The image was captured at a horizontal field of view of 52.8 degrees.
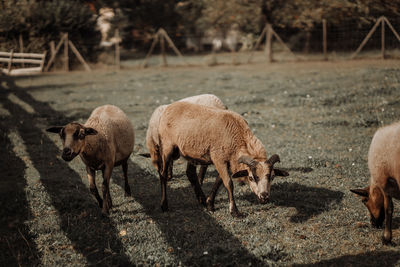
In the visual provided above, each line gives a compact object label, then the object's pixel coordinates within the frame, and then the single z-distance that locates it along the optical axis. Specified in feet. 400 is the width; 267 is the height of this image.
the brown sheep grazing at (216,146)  19.12
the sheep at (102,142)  20.48
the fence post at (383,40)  81.35
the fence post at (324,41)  91.15
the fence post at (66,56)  95.81
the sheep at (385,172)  16.26
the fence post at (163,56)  100.48
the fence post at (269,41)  98.00
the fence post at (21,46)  65.19
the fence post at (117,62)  99.09
